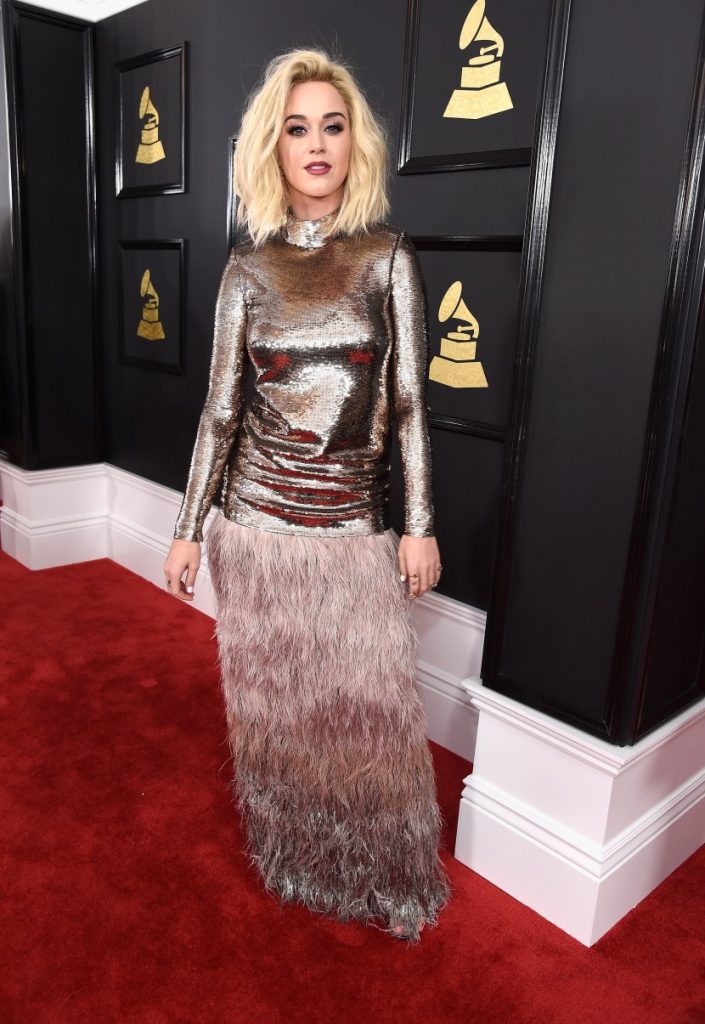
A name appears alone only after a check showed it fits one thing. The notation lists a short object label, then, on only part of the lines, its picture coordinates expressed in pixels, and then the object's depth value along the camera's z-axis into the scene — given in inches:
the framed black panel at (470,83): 77.9
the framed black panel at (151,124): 121.7
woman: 62.3
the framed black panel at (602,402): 55.5
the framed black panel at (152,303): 129.1
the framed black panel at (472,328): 84.0
